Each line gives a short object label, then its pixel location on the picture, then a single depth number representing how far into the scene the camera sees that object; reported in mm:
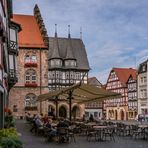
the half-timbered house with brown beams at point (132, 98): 40580
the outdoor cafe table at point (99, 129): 10049
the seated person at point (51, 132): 9320
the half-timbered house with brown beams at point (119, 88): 43251
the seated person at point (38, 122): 11365
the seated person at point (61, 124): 9431
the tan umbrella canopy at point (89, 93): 10242
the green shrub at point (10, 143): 5088
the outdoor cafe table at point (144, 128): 10550
